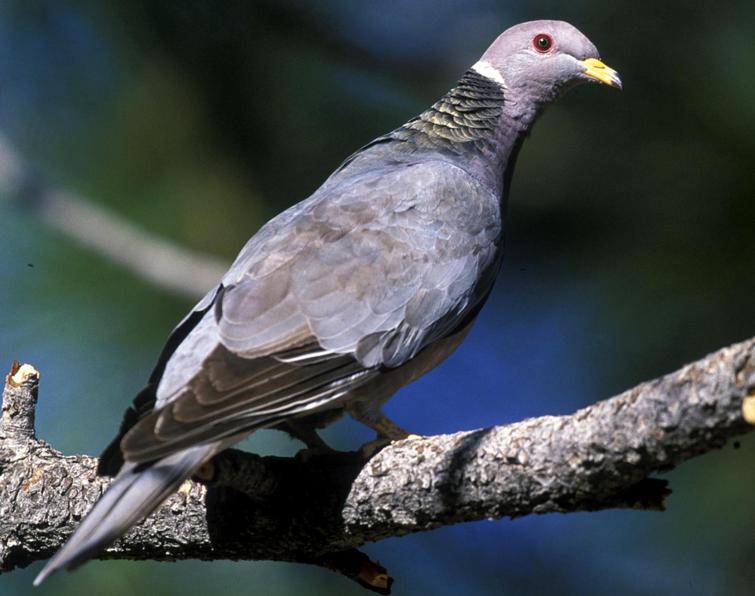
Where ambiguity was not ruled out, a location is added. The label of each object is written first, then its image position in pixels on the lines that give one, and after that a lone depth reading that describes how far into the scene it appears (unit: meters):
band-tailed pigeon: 5.14
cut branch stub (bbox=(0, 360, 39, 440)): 6.39
